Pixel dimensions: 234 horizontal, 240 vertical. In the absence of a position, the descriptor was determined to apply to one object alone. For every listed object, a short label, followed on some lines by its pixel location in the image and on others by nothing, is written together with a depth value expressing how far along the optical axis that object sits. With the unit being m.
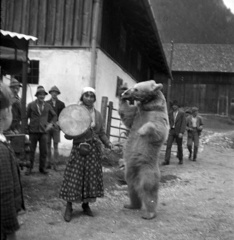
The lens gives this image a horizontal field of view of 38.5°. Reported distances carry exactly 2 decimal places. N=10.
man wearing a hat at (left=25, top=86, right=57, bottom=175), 6.50
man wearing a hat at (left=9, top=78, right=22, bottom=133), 5.95
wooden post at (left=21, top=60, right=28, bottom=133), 5.78
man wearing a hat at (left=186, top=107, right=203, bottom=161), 10.81
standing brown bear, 4.40
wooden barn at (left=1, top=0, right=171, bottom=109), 9.64
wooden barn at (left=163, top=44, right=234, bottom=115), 30.92
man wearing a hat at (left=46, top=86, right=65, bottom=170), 7.17
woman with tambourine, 4.14
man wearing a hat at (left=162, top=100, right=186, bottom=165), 9.59
